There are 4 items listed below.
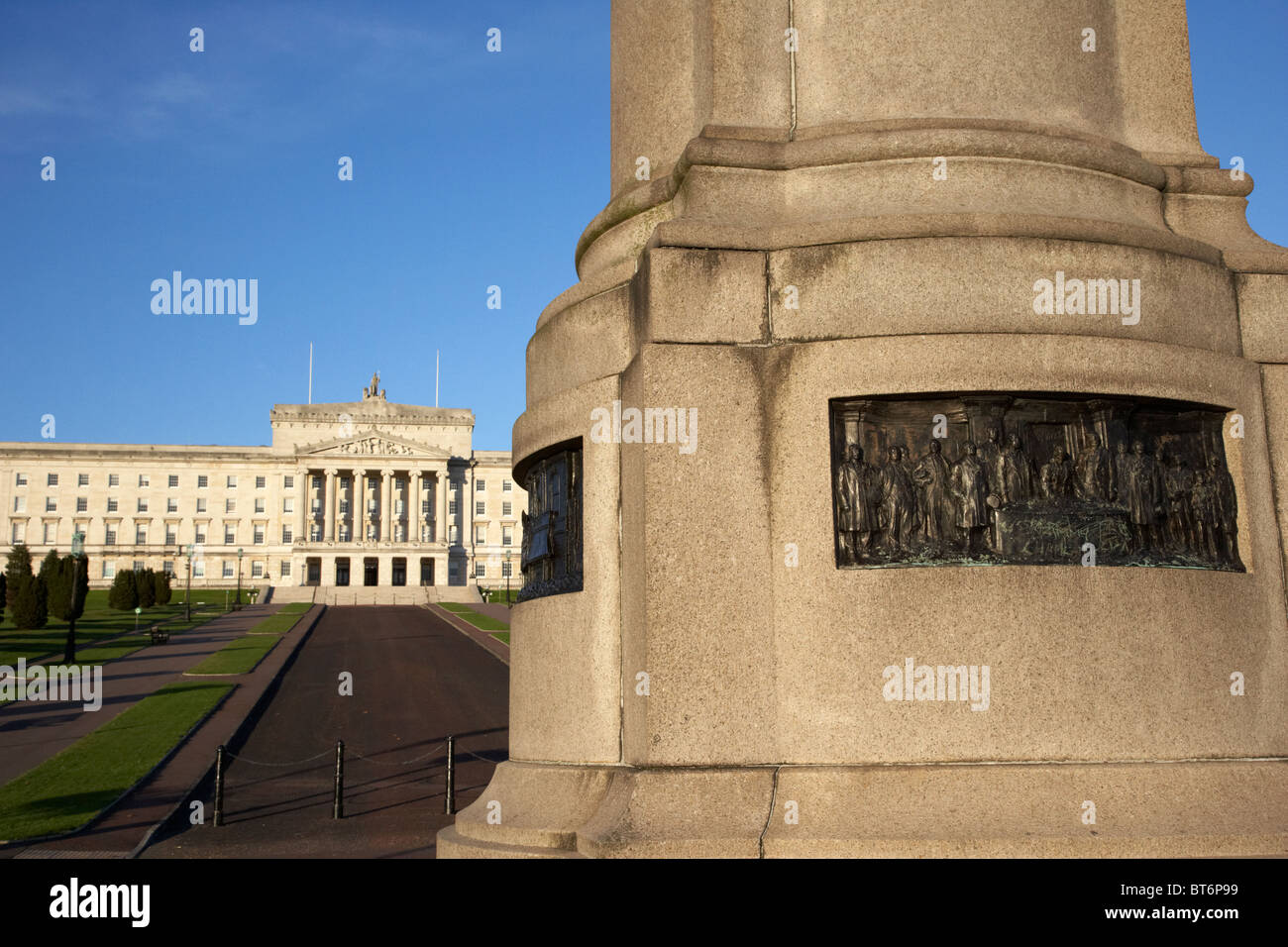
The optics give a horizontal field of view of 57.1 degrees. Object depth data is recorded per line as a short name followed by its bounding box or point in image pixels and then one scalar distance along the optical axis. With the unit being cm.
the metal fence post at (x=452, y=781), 1565
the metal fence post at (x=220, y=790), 1516
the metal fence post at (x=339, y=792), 1545
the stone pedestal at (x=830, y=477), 600
